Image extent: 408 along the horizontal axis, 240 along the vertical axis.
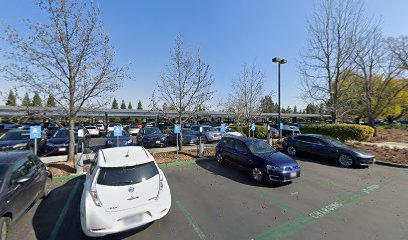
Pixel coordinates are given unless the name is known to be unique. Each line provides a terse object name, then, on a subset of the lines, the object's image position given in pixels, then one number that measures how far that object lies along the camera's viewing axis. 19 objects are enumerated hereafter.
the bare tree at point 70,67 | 7.37
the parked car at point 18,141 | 9.66
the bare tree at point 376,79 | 19.67
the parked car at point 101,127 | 27.68
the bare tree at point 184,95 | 10.79
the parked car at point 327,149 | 8.71
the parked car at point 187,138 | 14.72
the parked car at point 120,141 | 11.26
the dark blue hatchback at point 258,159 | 6.36
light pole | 14.04
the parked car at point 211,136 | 16.19
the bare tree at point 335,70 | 16.75
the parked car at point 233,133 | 15.75
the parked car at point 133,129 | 22.91
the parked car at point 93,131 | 22.10
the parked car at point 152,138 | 13.19
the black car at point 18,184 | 3.39
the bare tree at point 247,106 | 17.94
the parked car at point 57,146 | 10.20
